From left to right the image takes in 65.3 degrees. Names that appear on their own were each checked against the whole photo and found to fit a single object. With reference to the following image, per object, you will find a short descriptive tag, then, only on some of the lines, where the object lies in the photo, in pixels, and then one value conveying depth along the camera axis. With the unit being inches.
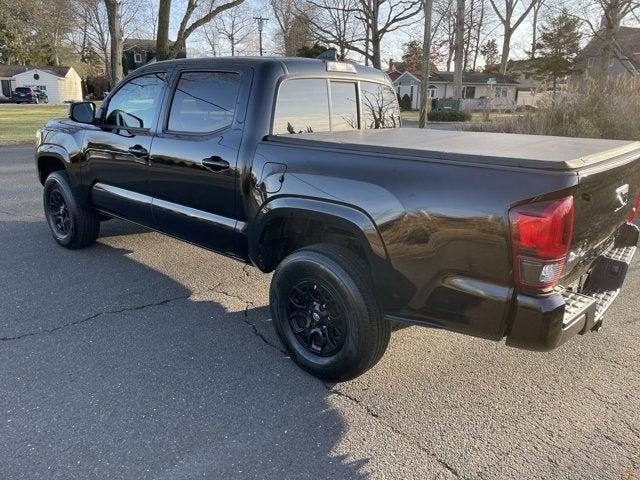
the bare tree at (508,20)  1788.9
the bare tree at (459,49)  1010.1
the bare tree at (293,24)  1136.8
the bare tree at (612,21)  789.2
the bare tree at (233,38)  2524.6
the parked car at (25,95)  2108.8
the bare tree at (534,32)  1887.8
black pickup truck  88.4
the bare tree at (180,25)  676.1
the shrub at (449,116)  1155.3
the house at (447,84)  2150.1
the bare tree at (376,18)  1034.6
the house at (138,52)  2896.2
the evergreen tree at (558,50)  1893.6
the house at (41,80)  2362.2
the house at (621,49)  798.8
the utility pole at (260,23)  2390.5
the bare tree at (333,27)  1032.8
